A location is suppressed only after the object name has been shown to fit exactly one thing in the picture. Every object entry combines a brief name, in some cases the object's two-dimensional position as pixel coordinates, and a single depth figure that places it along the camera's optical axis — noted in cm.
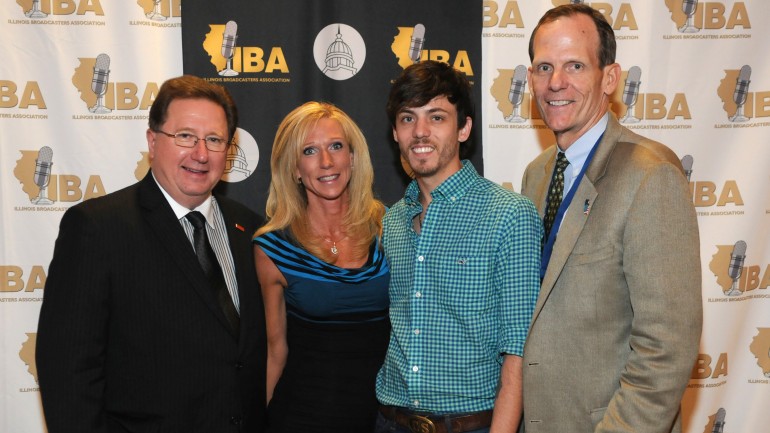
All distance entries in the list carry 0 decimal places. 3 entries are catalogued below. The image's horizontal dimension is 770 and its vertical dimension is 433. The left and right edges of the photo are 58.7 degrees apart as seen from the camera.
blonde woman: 284
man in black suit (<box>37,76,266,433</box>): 220
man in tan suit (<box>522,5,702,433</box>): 195
